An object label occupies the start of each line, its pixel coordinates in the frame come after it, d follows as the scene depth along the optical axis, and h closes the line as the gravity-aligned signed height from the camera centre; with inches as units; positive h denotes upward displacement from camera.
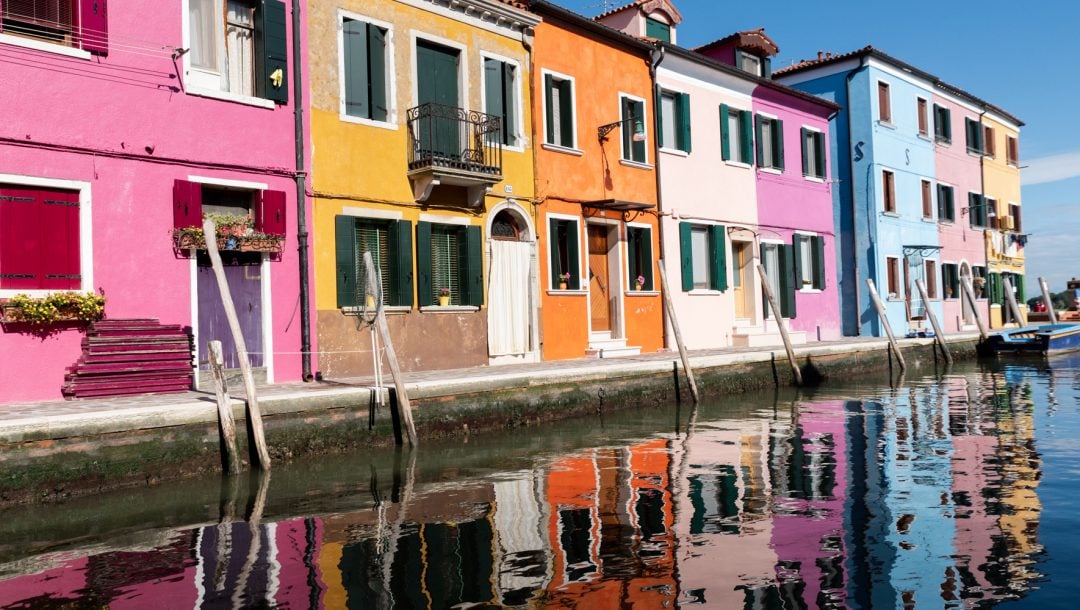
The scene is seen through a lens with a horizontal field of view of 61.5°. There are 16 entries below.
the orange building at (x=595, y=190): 686.5 +109.1
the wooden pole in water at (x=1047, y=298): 1196.1 +17.3
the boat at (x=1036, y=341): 983.6 -32.3
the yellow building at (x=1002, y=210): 1363.2 +161.1
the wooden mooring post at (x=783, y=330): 700.7 -8.2
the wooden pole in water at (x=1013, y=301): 1184.5 +14.0
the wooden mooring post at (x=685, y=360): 598.9 -25.1
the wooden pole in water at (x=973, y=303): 1021.3 +12.1
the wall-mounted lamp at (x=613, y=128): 733.3 +157.5
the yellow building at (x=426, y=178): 545.3 +98.9
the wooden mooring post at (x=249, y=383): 366.6 -19.0
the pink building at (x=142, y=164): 421.1 +89.7
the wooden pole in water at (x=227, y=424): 361.7 -35.1
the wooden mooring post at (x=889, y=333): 853.2 -15.9
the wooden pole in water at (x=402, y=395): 420.5 -30.1
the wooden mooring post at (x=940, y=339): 922.0 -25.6
